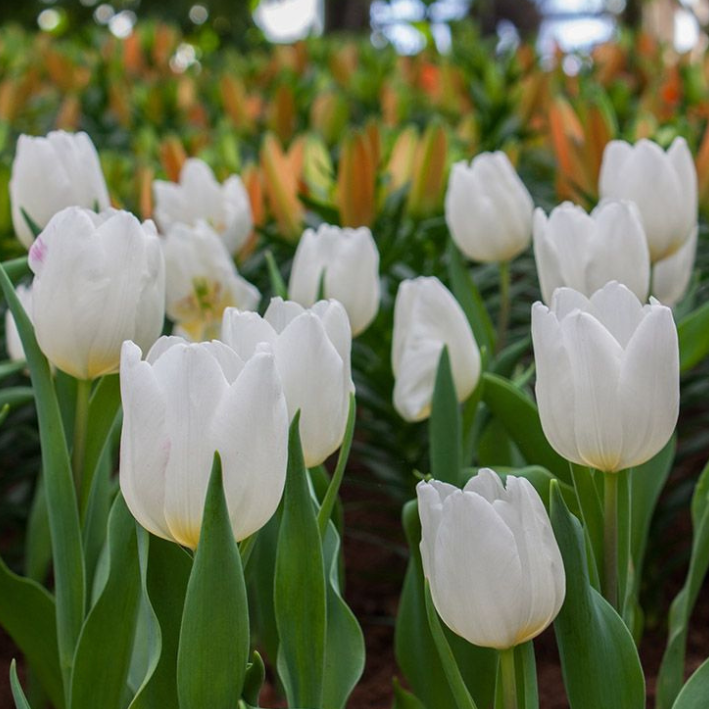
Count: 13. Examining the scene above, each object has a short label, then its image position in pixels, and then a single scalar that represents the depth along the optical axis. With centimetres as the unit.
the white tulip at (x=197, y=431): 79
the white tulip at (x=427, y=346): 98
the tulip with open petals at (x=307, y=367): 84
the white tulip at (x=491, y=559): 79
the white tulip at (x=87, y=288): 88
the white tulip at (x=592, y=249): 98
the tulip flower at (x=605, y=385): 83
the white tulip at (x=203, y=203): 121
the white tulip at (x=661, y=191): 106
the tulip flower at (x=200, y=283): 107
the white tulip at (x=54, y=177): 105
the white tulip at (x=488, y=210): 112
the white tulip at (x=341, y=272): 105
